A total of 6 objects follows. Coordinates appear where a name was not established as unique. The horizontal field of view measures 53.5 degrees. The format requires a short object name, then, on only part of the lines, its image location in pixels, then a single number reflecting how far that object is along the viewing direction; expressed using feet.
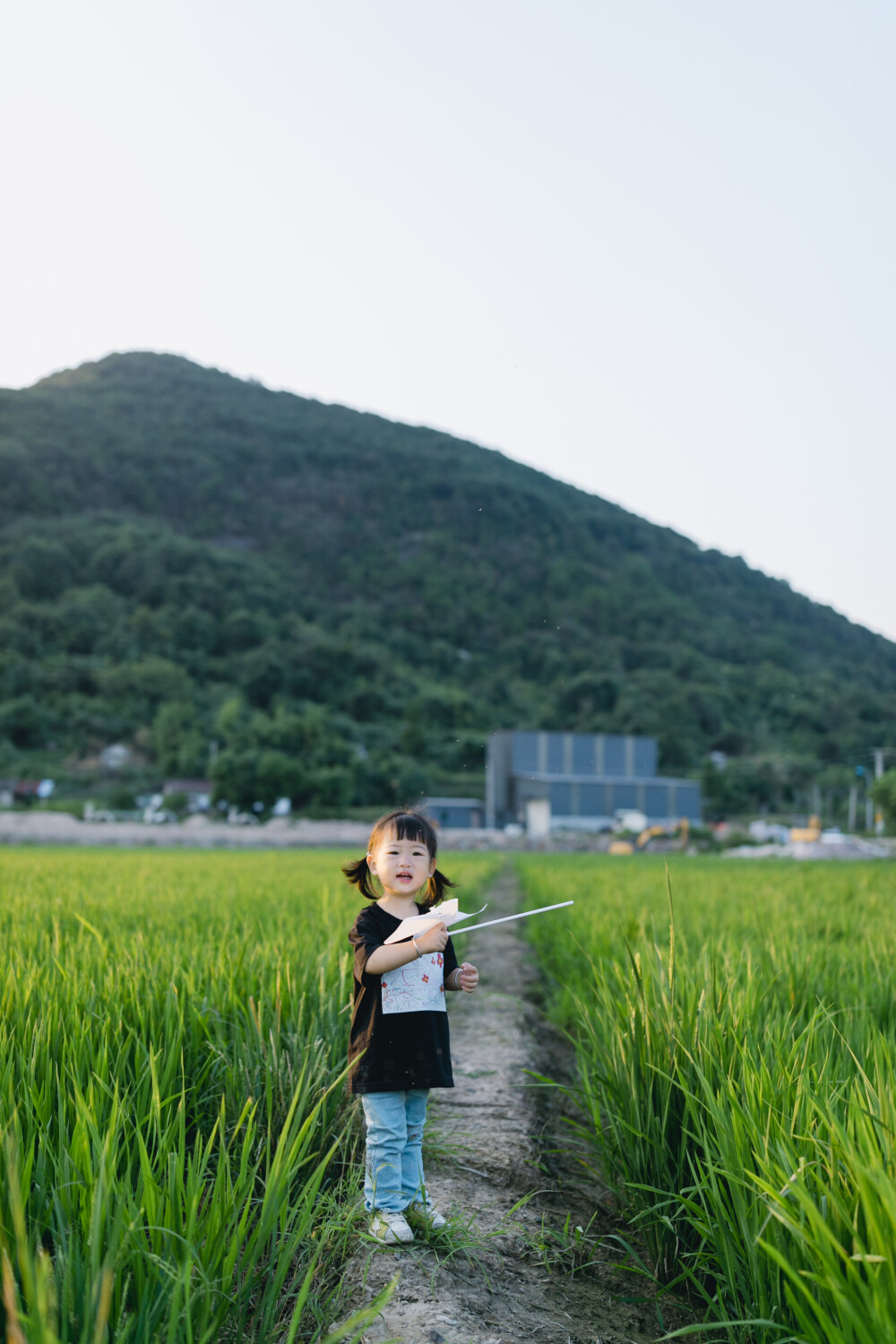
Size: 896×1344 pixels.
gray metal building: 135.85
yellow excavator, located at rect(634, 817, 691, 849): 106.73
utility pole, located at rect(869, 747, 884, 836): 142.82
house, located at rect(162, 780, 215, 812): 157.79
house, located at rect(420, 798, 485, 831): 151.33
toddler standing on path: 6.08
